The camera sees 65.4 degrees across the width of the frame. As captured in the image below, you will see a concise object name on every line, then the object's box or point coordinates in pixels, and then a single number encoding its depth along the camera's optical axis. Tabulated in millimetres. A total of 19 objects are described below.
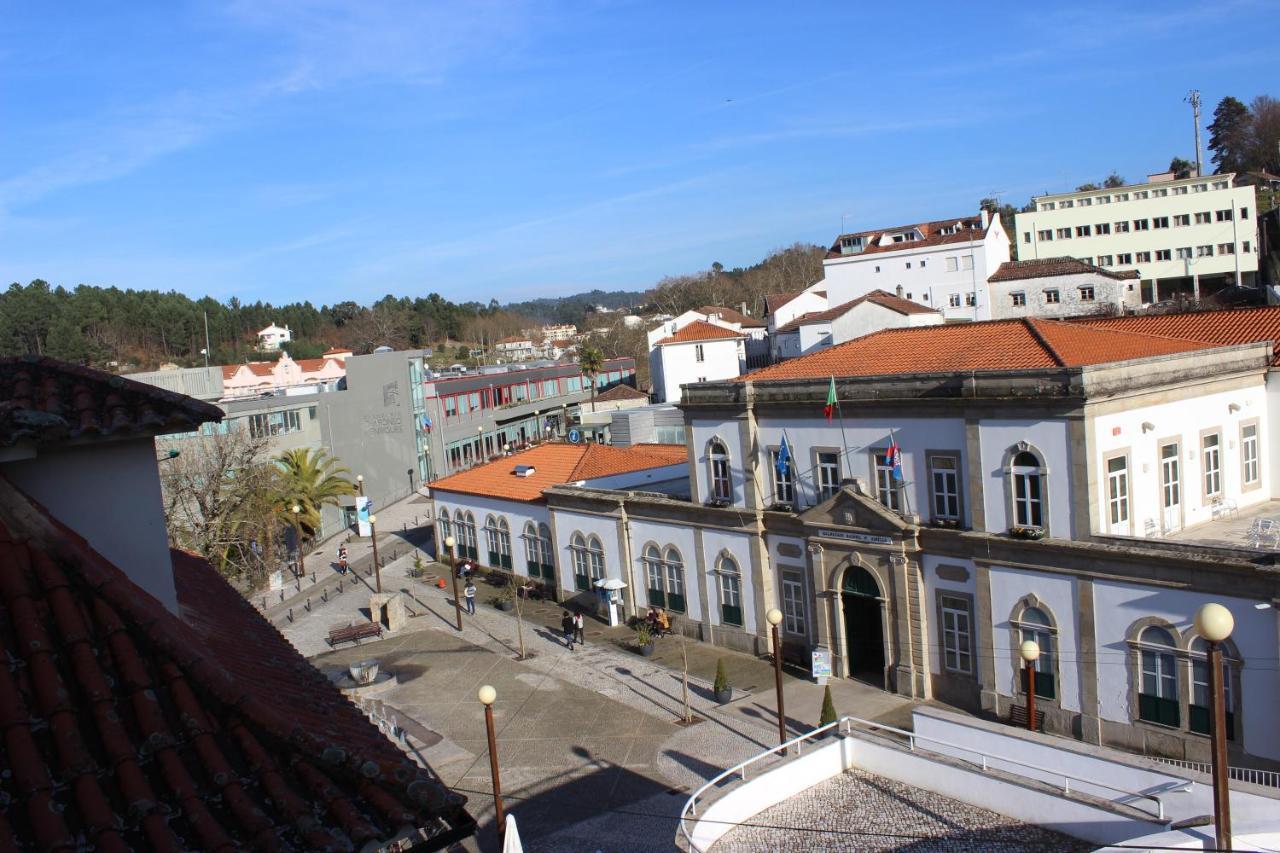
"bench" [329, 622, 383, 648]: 32656
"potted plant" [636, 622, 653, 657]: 29297
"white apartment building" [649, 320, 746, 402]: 67500
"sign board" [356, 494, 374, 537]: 45284
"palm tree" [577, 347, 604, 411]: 85188
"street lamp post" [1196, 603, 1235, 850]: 9281
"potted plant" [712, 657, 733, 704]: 24516
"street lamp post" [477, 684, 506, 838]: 17422
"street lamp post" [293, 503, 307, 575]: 42844
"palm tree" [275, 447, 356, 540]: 46216
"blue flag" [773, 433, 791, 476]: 26641
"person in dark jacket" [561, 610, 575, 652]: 31103
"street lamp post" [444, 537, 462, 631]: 32875
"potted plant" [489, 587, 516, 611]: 36219
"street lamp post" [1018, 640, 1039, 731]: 19875
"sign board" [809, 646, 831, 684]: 25094
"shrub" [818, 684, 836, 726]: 20797
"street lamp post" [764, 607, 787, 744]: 20319
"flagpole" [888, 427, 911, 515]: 23891
